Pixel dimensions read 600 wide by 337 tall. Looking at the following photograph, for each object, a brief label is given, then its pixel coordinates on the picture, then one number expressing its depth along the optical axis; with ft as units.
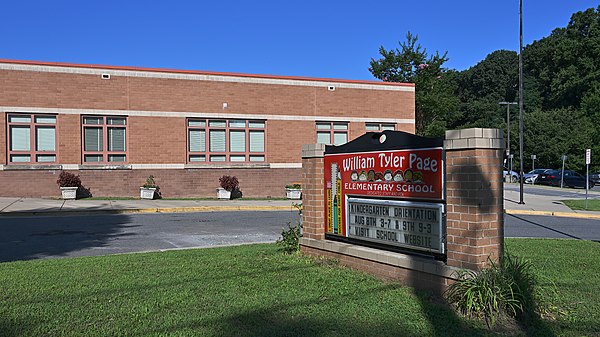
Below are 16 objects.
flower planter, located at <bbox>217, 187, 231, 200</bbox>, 80.18
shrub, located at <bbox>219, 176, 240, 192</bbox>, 80.27
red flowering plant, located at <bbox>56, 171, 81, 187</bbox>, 71.92
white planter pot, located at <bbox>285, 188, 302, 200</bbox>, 83.35
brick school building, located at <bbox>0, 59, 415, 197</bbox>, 72.79
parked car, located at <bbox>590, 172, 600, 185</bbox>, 159.58
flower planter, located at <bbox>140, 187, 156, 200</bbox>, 76.48
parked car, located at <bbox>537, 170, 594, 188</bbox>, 142.61
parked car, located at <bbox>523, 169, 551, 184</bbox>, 163.96
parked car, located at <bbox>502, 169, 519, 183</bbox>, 173.70
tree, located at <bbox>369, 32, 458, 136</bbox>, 135.74
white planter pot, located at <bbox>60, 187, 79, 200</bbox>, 71.61
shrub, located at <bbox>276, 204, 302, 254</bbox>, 27.91
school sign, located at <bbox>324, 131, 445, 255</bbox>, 19.56
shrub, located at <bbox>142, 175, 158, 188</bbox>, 77.20
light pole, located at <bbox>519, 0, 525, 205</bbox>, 75.36
